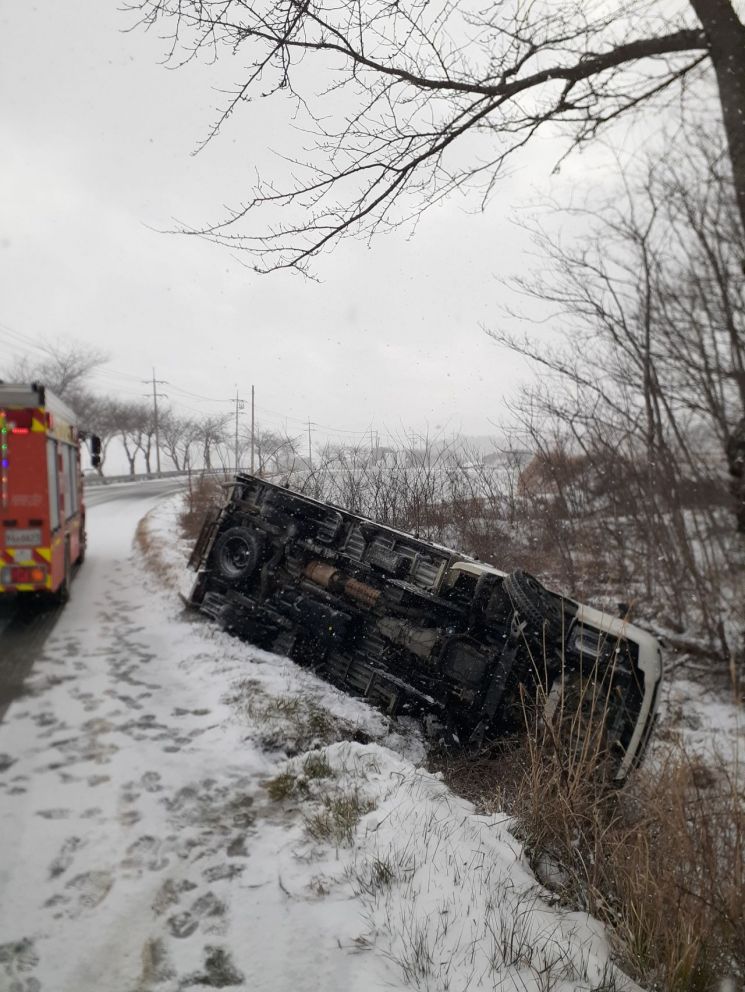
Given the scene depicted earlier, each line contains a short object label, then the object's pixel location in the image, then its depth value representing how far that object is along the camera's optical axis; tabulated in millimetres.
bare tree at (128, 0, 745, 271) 3197
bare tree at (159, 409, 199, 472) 54400
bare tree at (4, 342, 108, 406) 42094
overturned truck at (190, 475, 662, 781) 4117
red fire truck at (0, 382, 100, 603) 6219
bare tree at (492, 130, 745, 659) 4074
